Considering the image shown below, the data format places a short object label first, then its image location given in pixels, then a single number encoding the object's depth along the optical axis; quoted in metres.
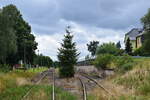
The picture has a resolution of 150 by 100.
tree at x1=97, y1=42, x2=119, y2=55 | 100.25
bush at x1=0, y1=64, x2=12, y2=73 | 35.44
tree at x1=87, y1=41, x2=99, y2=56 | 145.00
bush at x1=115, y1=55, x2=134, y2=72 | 27.76
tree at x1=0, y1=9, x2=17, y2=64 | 48.28
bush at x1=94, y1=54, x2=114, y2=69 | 35.91
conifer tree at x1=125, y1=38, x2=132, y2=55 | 86.99
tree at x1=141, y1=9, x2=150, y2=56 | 58.83
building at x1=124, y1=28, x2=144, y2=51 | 89.14
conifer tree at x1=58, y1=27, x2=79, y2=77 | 32.12
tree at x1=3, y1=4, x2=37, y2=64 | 60.28
